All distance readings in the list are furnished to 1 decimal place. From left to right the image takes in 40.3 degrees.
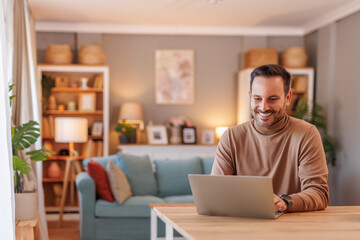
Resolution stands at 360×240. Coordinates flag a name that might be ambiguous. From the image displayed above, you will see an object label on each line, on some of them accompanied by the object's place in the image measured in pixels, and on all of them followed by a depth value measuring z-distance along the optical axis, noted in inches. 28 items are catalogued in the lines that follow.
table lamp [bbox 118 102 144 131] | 269.0
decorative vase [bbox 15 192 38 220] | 147.7
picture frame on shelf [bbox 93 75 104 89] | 267.4
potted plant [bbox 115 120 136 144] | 266.7
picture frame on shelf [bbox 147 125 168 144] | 271.7
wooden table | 62.0
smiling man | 80.7
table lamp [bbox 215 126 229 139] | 281.9
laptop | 69.4
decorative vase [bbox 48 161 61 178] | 260.2
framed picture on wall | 288.2
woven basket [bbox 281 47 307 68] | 275.7
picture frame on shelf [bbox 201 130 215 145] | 281.7
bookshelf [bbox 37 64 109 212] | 262.4
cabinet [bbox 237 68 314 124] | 271.0
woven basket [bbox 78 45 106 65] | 265.3
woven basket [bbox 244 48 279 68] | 271.4
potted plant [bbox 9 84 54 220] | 145.9
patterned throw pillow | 199.6
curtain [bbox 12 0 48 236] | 169.3
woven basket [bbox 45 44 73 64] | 263.4
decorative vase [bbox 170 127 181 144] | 276.1
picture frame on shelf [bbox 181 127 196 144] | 274.5
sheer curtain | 116.0
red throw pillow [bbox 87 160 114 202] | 199.9
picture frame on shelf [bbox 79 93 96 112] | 266.7
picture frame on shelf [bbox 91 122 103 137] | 268.4
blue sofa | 196.2
